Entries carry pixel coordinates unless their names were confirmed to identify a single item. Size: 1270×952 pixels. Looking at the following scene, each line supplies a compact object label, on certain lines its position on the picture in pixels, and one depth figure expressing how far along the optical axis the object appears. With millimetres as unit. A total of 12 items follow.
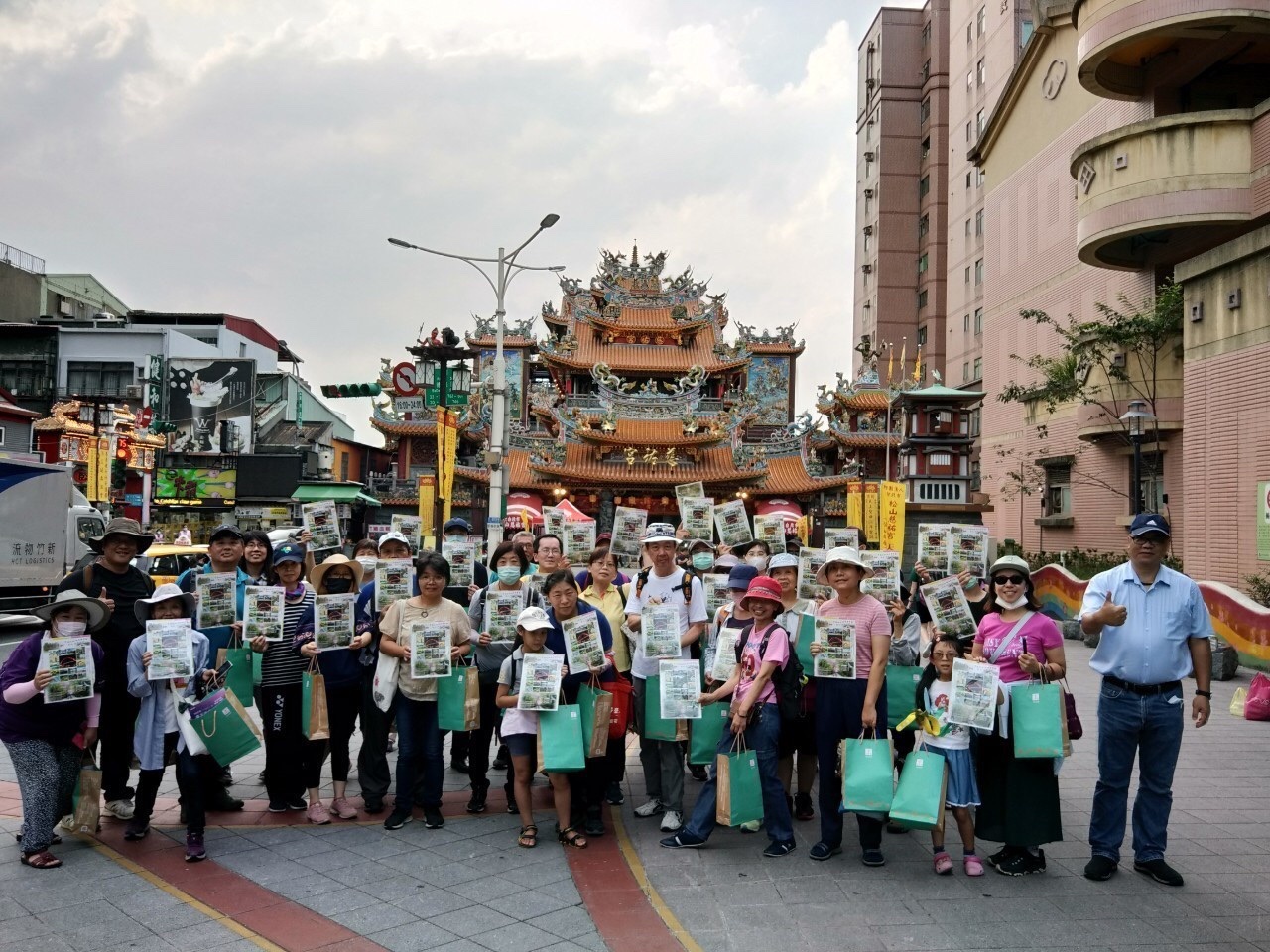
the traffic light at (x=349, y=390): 47781
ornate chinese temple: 37125
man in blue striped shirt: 5324
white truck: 15664
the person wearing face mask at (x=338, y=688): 6383
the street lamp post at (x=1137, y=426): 15555
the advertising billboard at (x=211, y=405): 44219
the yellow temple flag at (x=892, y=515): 20484
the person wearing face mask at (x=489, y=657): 6660
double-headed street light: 18578
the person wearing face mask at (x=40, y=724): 5457
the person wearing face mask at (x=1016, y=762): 5375
